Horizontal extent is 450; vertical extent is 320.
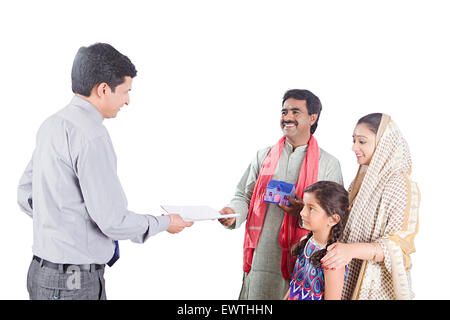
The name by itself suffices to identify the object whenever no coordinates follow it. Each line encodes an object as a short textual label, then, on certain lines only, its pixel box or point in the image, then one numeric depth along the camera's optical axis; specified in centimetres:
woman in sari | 240
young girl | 246
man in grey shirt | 215
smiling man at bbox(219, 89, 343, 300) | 305
